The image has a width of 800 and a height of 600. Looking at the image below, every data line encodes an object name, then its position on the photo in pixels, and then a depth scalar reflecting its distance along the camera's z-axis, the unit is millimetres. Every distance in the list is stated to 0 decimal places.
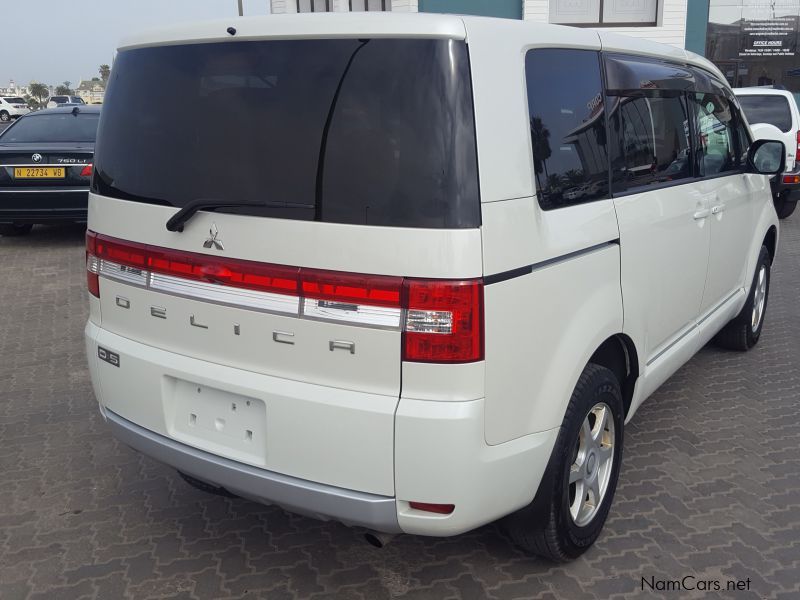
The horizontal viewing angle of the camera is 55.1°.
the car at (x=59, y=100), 52431
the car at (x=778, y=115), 10789
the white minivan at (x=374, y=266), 2207
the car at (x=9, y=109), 49653
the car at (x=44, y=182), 8789
